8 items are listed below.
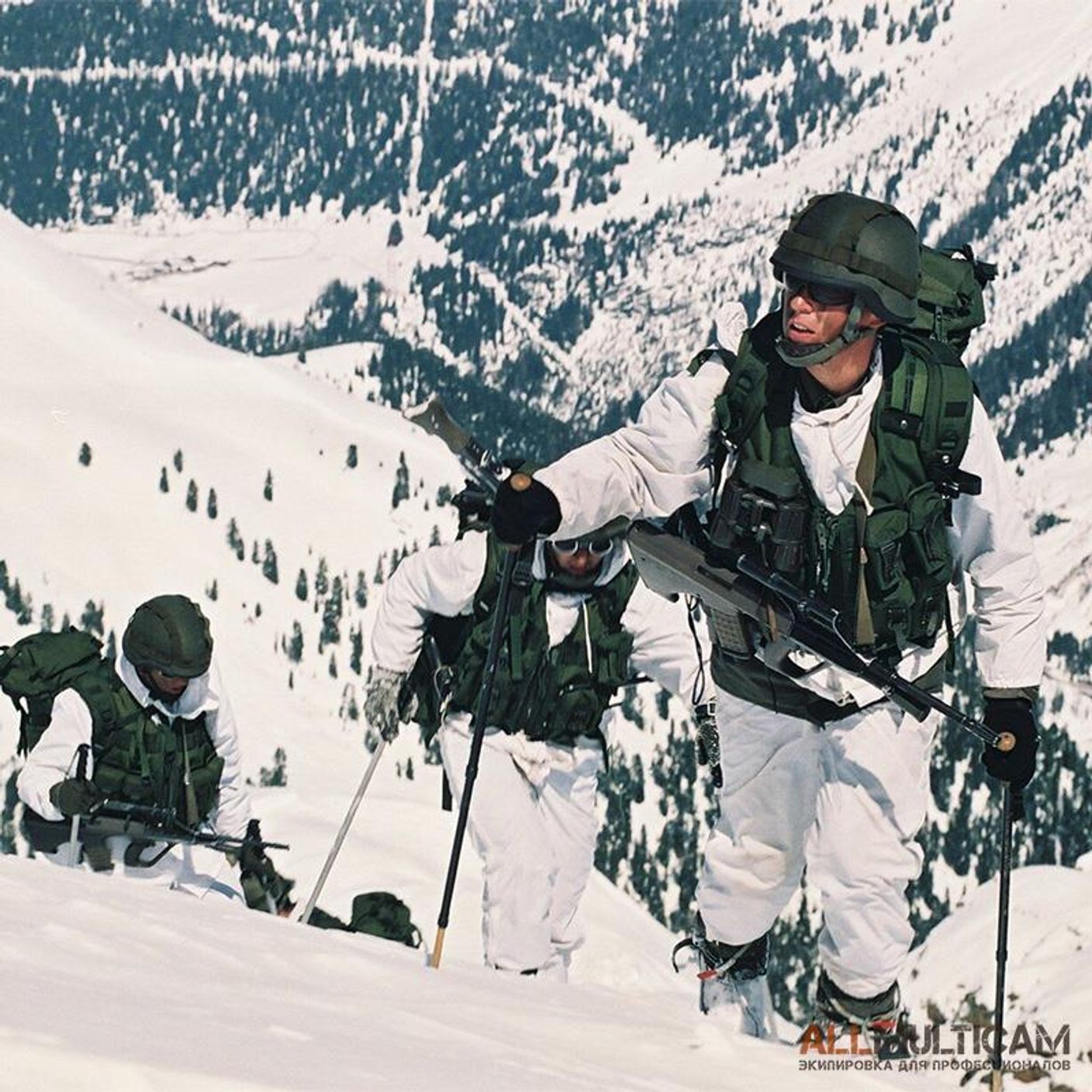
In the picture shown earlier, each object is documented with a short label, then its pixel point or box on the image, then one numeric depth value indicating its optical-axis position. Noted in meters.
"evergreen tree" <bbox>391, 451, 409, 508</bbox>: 179.62
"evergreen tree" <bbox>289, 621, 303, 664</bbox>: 146.00
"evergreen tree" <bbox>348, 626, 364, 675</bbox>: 148.88
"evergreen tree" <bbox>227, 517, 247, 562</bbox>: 160.12
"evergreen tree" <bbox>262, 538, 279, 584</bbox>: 158.25
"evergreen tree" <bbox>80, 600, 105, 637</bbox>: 129.50
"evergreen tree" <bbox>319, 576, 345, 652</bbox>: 151.12
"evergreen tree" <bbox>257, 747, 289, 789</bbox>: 108.25
